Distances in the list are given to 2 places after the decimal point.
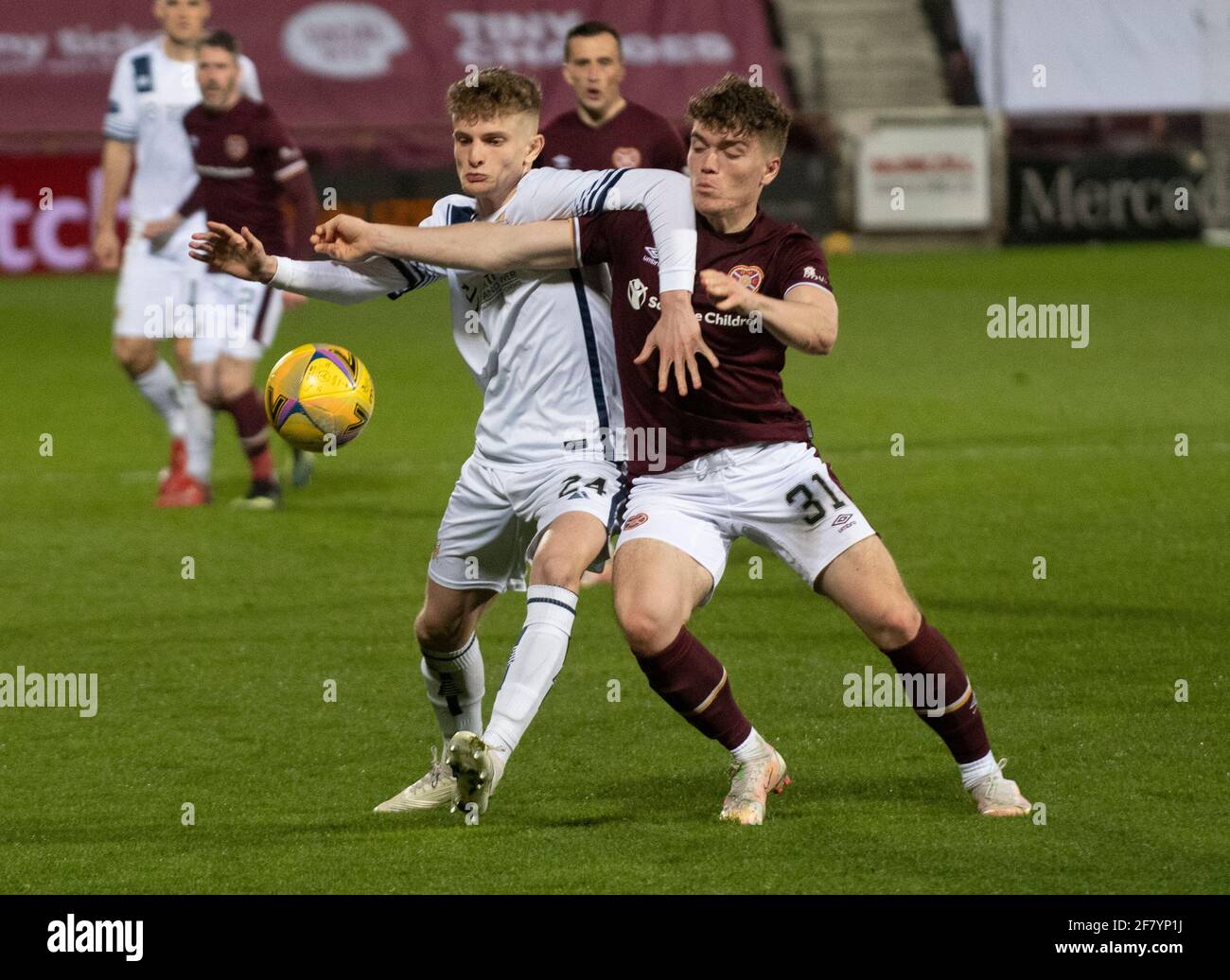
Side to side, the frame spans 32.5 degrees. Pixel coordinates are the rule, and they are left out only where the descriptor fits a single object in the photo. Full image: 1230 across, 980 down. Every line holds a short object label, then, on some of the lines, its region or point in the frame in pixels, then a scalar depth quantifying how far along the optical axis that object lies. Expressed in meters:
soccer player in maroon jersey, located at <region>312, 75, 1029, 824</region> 5.04
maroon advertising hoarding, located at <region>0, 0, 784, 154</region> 25.94
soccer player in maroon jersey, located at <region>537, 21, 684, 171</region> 9.55
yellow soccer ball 5.68
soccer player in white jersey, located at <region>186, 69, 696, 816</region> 5.22
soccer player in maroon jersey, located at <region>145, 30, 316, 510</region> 10.40
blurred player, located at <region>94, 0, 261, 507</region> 10.60
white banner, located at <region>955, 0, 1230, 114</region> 28.62
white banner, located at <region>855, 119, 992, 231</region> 26.50
